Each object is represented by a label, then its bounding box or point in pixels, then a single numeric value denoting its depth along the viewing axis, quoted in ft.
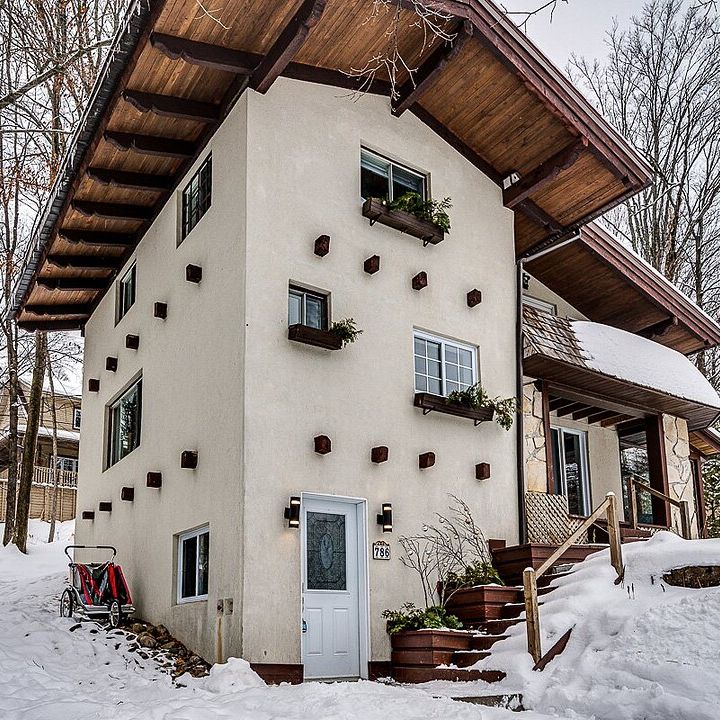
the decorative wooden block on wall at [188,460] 30.87
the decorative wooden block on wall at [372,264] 32.96
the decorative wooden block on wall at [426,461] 32.55
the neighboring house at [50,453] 85.46
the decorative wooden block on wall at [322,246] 31.50
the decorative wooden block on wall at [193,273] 33.01
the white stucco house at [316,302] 28.68
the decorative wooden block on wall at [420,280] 34.73
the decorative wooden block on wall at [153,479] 33.78
